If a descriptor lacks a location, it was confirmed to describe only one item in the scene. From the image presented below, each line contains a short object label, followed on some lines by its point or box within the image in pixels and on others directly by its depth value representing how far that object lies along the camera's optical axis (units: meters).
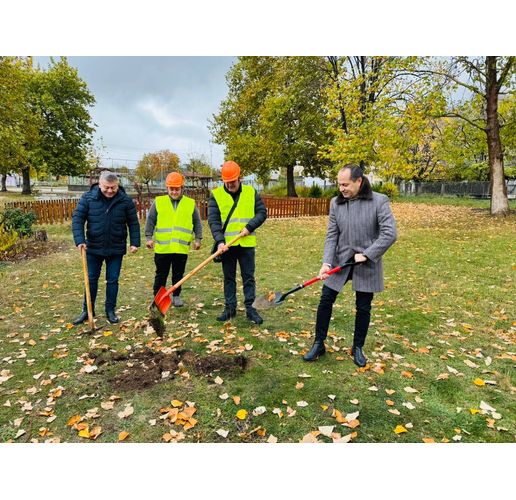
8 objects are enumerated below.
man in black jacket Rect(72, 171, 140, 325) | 4.80
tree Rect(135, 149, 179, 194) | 46.51
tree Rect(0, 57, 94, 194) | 32.50
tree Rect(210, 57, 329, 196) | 23.52
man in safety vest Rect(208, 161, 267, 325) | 4.71
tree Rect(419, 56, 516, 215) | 14.55
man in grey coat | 3.55
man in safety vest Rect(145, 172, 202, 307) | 5.12
